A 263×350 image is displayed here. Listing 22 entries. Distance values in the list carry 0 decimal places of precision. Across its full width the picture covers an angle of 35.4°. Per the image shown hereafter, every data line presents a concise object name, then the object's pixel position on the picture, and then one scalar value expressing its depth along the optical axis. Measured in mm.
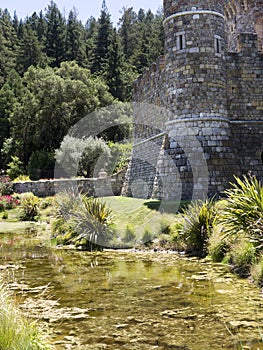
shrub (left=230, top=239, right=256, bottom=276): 7758
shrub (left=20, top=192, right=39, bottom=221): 19156
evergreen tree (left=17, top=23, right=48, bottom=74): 46781
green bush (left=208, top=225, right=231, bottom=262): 9039
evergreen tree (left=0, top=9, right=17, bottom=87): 46938
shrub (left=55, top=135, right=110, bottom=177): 28281
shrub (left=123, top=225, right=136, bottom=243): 11398
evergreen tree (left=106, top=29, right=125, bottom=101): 42781
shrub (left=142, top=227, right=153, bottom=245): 11109
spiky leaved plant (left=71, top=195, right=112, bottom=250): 11500
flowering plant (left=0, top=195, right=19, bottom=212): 21109
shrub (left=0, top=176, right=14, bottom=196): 23703
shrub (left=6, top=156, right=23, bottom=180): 33250
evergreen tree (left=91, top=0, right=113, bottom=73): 47909
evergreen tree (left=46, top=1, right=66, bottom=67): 48594
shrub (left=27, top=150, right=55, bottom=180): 32031
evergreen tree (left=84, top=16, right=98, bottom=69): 49106
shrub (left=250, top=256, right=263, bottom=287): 7021
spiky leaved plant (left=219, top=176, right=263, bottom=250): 7809
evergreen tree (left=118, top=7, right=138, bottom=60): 55219
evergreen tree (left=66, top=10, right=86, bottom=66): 47944
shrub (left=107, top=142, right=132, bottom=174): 27494
